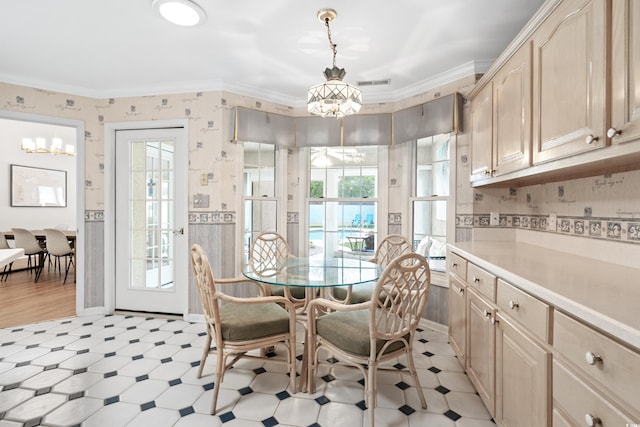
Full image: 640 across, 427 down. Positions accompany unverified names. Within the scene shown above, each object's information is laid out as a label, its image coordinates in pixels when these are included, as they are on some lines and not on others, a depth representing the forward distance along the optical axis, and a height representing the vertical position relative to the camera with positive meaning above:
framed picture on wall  6.09 +0.48
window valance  3.10 +0.90
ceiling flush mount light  2.01 +1.32
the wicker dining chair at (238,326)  1.87 -0.72
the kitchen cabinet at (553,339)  0.85 -0.45
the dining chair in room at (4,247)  5.07 -0.60
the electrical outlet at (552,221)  2.19 -0.07
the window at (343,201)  3.62 +0.12
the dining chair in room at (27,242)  5.05 -0.52
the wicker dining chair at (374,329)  1.69 -0.69
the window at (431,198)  3.14 +0.14
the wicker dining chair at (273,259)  2.56 -0.46
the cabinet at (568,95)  1.14 +0.55
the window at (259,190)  3.59 +0.24
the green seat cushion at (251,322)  1.93 -0.70
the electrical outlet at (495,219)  2.76 -0.07
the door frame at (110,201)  3.48 +0.11
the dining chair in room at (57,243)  4.97 -0.52
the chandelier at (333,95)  1.98 +0.74
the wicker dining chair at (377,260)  2.58 -0.49
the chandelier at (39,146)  5.70 +1.18
